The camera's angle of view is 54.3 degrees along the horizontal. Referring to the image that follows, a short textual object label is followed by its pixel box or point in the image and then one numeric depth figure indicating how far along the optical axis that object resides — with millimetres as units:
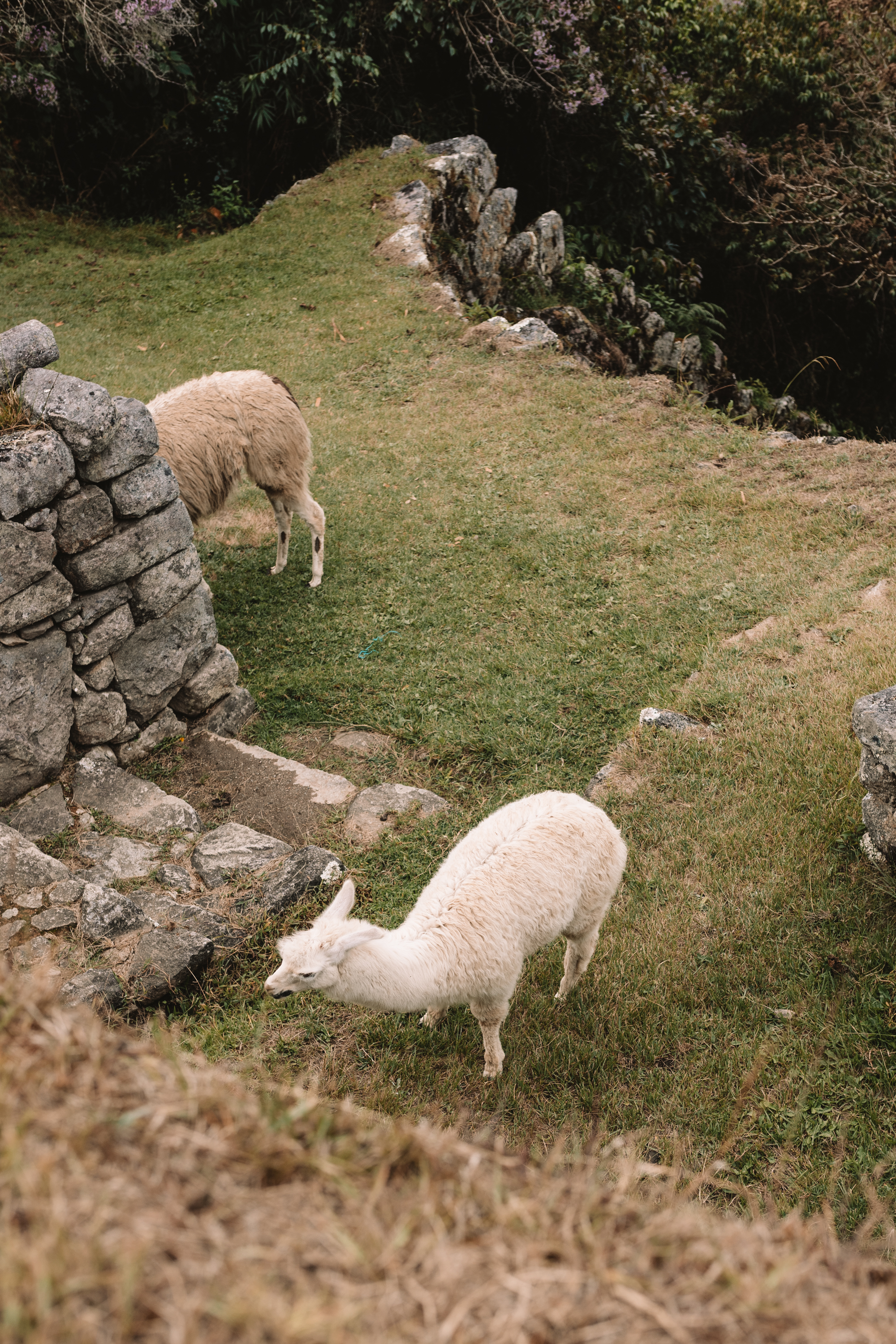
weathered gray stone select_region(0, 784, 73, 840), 5293
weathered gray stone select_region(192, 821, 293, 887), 5246
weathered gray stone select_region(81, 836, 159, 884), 5129
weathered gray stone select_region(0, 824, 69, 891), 4707
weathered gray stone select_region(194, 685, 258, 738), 6863
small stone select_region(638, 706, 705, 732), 6309
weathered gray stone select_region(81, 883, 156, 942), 4555
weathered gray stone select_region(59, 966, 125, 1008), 4043
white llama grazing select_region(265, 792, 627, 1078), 3545
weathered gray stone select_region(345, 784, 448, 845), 5699
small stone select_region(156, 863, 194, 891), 5125
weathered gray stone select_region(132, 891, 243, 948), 4707
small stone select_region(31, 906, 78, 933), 4535
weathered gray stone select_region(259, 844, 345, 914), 4953
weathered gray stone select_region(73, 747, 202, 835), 5656
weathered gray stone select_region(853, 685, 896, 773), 4656
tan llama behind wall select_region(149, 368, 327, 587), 7668
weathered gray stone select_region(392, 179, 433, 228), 16422
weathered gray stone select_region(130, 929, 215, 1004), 4340
